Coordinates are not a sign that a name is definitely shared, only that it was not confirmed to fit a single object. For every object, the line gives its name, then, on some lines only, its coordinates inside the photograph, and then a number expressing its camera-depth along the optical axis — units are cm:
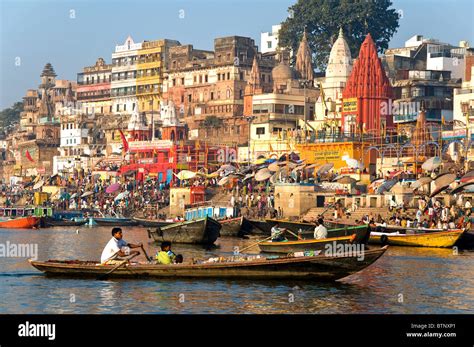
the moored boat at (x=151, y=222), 6165
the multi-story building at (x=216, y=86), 8900
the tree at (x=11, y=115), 14762
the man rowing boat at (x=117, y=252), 2869
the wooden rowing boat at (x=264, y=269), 2830
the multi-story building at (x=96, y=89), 11125
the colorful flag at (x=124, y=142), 8924
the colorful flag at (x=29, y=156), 10731
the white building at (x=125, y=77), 10606
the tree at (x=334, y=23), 9475
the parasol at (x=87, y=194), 7975
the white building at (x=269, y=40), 10881
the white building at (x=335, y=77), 8044
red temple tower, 7088
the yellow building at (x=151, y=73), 10194
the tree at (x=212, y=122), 8928
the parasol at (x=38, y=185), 8856
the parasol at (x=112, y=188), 7666
